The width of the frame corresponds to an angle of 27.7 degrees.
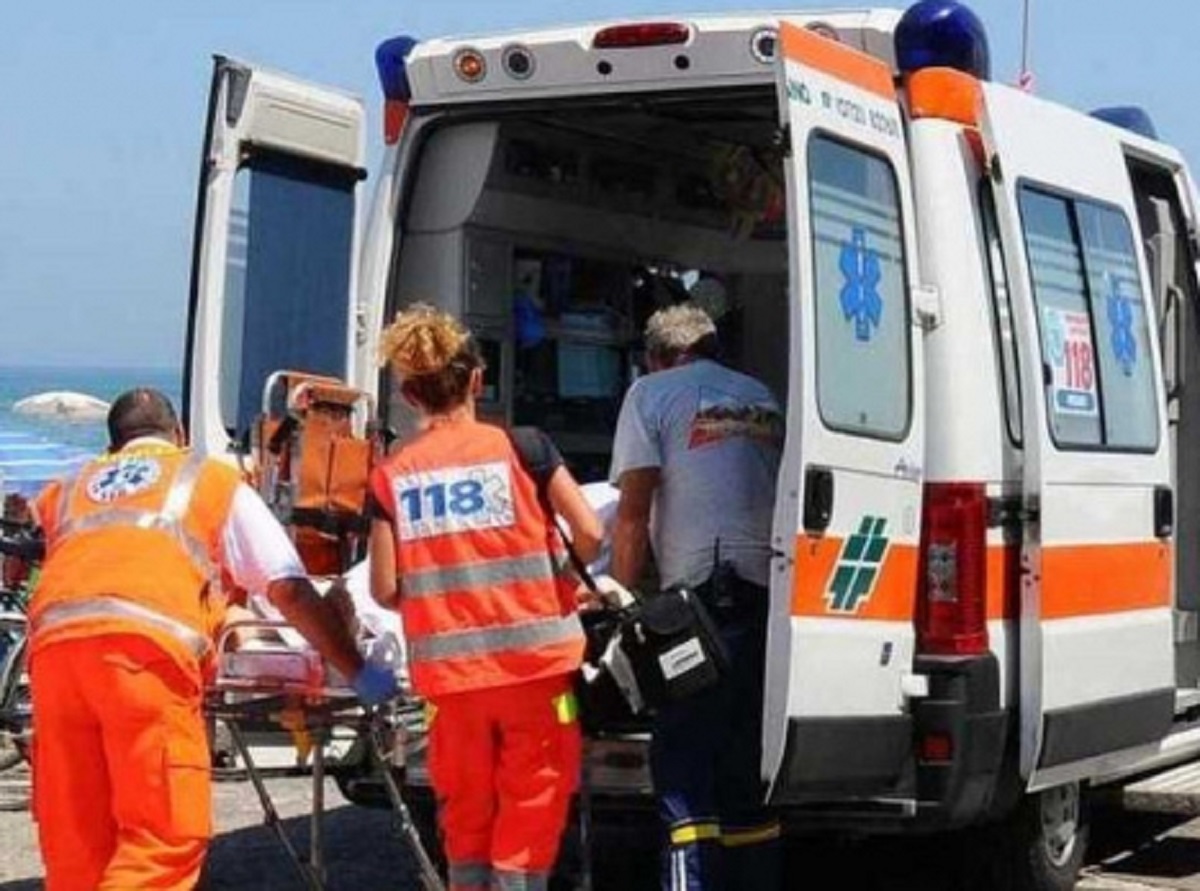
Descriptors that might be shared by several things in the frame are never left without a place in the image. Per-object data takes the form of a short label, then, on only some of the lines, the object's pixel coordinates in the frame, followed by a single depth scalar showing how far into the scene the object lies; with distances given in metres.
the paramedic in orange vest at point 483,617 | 5.70
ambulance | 5.89
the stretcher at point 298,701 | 5.79
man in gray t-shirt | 6.20
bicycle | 7.17
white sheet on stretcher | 5.95
